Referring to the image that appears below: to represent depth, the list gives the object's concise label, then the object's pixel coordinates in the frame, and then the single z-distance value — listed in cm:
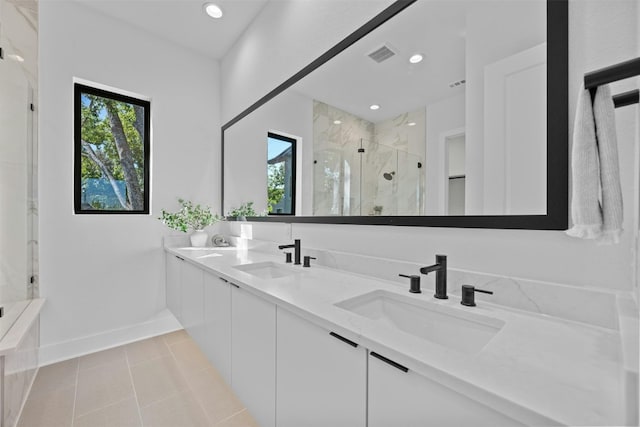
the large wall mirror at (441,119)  83
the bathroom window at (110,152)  222
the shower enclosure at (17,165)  155
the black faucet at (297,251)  165
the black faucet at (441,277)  96
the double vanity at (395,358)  48
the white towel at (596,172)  50
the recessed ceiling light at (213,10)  215
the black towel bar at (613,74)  42
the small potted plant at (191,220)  243
